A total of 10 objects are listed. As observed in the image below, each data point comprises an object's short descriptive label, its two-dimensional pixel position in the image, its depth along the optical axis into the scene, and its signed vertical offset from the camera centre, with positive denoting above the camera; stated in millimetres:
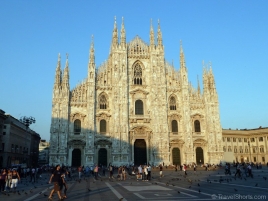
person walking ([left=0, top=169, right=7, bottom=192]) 16188 -1038
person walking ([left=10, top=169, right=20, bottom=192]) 16263 -1052
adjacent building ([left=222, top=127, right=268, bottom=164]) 70062 +3857
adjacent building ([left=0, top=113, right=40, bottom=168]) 47938 +3611
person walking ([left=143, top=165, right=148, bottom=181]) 23006 -1231
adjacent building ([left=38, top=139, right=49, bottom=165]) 111644 +3880
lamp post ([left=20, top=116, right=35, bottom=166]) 57862 +8951
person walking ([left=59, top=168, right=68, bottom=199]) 13091 -972
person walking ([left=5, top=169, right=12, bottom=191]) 16906 -1004
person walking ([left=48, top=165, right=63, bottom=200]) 11805 -794
